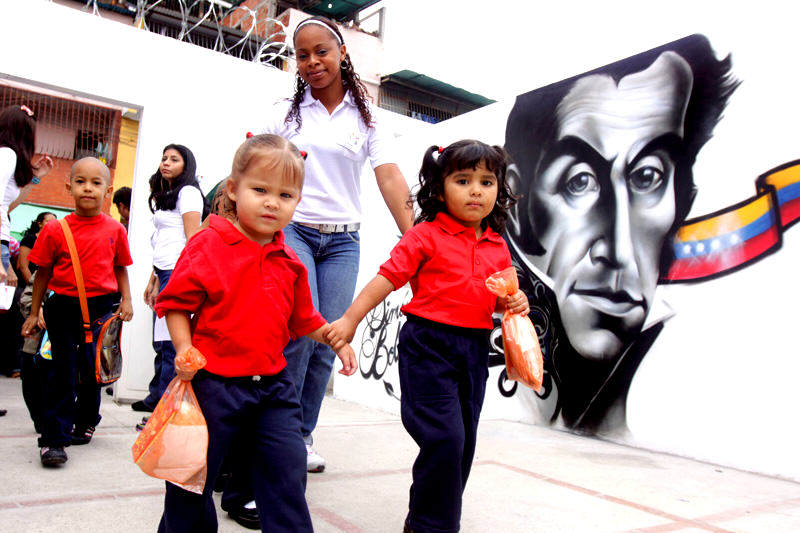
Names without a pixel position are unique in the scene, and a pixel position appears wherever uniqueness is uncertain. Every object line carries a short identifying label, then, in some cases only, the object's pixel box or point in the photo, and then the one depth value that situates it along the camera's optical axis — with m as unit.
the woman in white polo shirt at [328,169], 2.58
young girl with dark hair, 2.00
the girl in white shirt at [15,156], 3.10
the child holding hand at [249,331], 1.64
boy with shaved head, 3.25
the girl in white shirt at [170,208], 4.01
